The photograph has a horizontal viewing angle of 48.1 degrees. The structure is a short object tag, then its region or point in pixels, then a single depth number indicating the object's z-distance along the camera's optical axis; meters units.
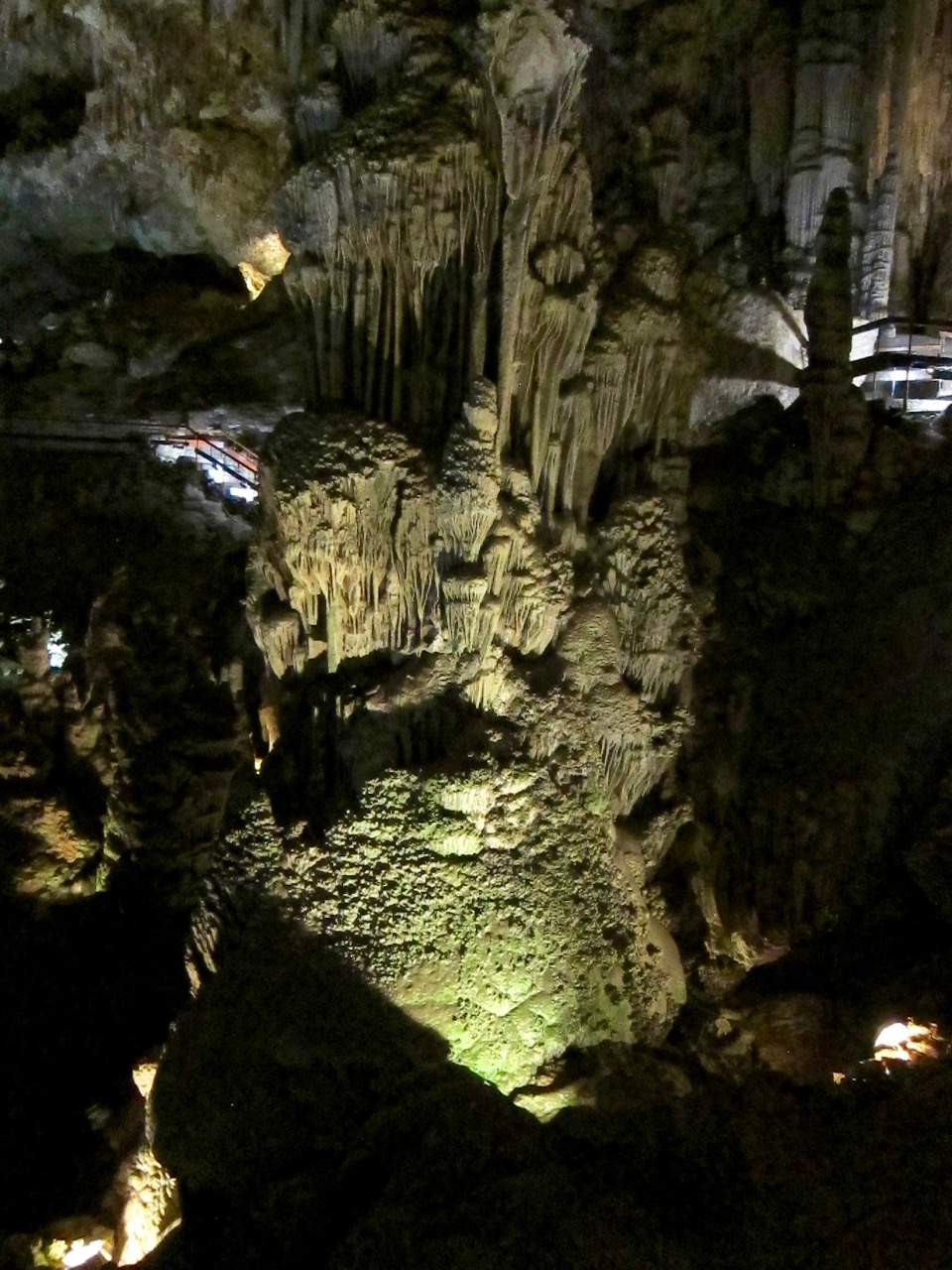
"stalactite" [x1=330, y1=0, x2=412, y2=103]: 6.78
